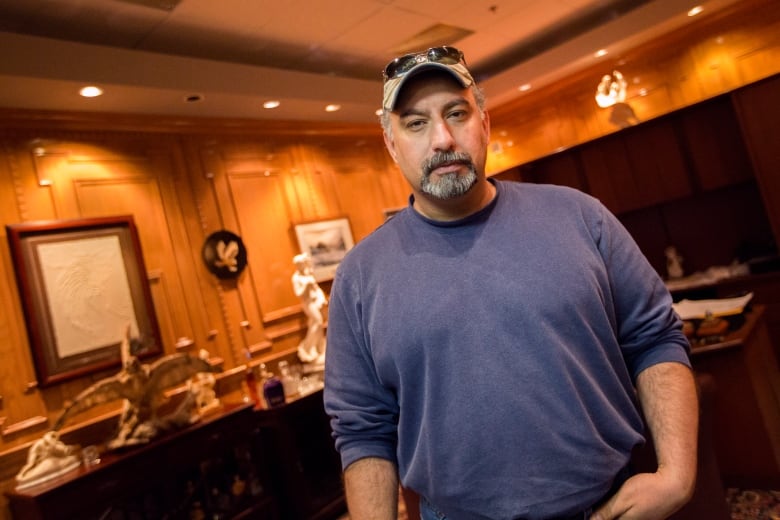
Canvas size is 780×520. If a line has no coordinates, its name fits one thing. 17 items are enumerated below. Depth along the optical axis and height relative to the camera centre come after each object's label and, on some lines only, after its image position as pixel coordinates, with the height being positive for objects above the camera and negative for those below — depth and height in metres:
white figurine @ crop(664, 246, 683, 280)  4.66 -0.39
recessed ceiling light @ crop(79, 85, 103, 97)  2.96 +1.51
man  0.95 -0.16
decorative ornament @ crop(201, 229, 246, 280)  3.75 +0.55
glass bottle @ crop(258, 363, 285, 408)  3.33 -0.44
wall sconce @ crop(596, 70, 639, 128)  4.98 +1.24
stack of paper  2.66 -0.50
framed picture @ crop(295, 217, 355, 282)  4.45 +0.54
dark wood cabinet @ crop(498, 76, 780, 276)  3.81 +0.31
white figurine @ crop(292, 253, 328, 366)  4.00 +0.03
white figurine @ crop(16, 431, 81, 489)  2.44 -0.37
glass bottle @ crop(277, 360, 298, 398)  3.59 -0.43
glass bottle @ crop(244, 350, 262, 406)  3.53 -0.38
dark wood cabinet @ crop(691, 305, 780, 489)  2.31 -0.92
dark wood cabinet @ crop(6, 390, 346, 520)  2.45 -0.69
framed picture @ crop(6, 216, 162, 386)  2.87 +0.43
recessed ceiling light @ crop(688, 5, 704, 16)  4.20 +1.54
